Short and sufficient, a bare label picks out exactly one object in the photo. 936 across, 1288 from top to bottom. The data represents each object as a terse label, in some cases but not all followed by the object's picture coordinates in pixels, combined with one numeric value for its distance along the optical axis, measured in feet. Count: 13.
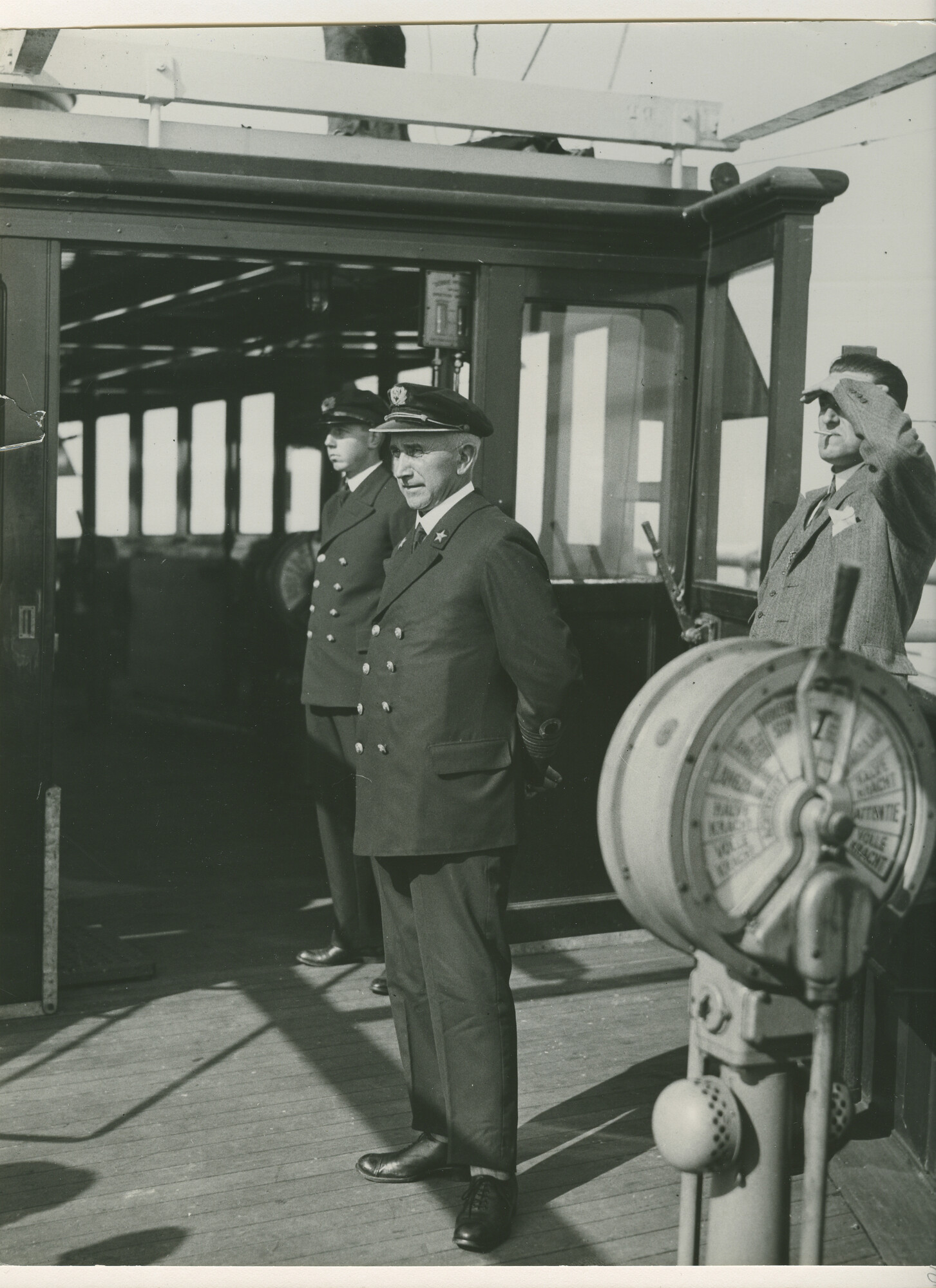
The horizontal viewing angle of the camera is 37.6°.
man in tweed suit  11.26
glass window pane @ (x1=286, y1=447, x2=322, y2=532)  30.66
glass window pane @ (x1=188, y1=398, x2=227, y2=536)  32.30
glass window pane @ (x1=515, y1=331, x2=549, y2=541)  16.62
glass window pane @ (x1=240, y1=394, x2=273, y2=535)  30.99
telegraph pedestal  6.74
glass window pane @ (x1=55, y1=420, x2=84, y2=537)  34.55
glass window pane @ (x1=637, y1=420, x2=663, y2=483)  17.34
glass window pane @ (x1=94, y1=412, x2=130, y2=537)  34.30
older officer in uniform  10.08
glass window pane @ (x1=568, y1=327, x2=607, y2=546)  16.92
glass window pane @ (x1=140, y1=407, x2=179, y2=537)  33.42
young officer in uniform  15.88
